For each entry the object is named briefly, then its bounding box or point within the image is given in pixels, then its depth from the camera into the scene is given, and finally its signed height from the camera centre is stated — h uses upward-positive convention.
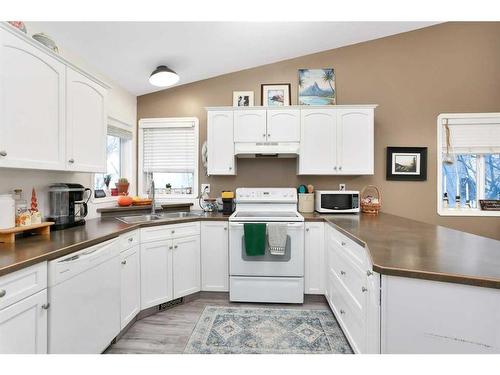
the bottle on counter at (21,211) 1.53 -0.17
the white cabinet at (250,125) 2.79 +0.71
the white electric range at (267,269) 2.37 -0.82
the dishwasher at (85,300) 1.24 -0.68
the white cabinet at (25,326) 1.00 -0.63
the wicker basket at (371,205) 2.81 -0.22
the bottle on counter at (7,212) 1.41 -0.15
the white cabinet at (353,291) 1.23 -0.70
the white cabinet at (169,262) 2.16 -0.73
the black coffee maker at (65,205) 1.84 -0.15
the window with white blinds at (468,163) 2.94 +0.30
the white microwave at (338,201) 2.76 -0.17
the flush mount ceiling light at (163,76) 2.55 +1.18
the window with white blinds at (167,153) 3.17 +0.44
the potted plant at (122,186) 2.94 +0.00
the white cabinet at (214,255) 2.50 -0.72
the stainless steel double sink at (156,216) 2.44 -0.33
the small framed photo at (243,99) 3.09 +1.12
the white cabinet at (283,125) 2.78 +0.71
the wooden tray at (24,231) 1.39 -0.28
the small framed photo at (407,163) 3.00 +0.30
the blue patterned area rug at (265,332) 1.78 -1.19
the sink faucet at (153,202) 2.72 -0.19
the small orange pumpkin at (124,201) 2.75 -0.17
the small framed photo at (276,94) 3.07 +1.18
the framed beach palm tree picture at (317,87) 3.02 +1.26
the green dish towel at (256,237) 2.31 -0.49
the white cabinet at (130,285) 1.88 -0.81
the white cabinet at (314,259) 2.44 -0.74
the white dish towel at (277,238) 2.30 -0.49
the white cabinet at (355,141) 2.74 +0.52
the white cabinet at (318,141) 2.77 +0.53
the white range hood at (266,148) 2.73 +0.44
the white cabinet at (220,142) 2.81 +0.52
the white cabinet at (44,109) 1.28 +0.49
